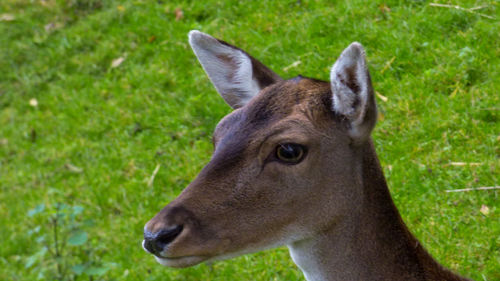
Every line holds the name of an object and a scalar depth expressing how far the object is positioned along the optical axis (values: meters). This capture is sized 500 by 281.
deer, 5.50
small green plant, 9.87
